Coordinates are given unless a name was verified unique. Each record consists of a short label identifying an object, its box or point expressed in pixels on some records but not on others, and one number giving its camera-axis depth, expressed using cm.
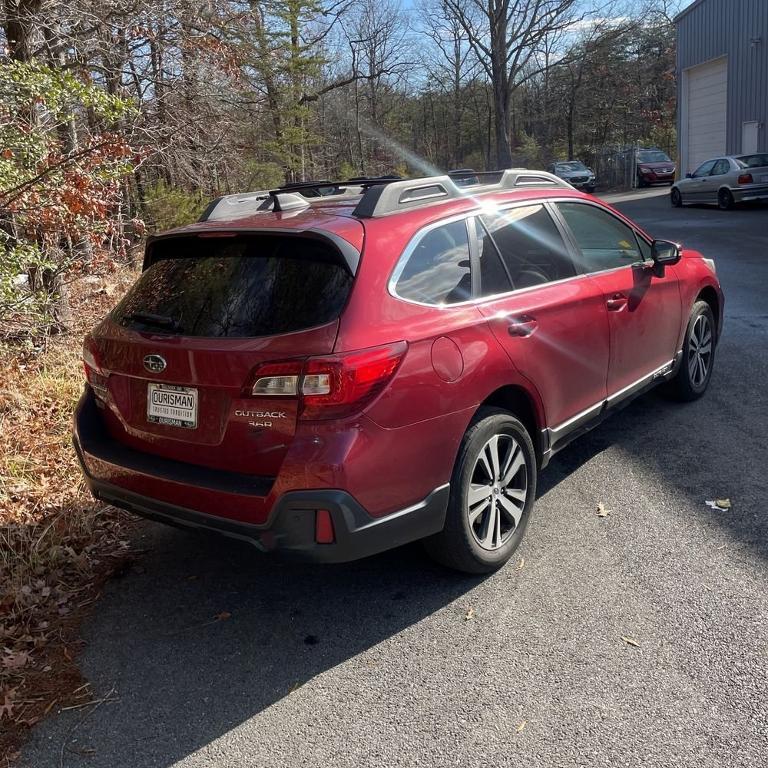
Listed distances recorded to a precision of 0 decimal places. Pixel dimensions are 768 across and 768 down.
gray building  2489
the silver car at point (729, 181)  2038
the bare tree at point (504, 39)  3050
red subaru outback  284
